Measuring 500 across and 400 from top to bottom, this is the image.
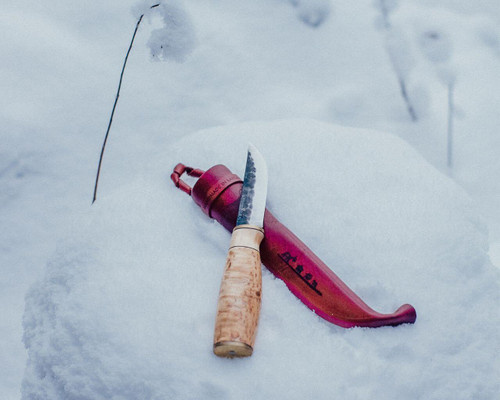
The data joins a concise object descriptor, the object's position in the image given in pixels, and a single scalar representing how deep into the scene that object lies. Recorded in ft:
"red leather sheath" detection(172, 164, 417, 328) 1.91
